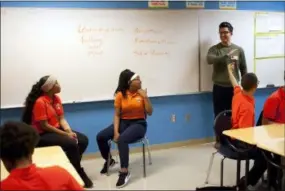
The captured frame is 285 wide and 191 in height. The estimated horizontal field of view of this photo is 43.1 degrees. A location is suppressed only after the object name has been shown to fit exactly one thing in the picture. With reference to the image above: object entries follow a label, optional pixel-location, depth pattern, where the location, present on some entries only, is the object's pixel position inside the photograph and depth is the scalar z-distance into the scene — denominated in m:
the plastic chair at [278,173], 2.66
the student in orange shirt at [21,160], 1.39
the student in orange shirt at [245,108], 2.81
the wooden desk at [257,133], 2.49
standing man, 4.18
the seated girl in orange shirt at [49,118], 3.15
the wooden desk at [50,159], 1.99
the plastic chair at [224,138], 2.94
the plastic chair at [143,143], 3.52
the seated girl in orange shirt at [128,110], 3.57
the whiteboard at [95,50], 3.59
